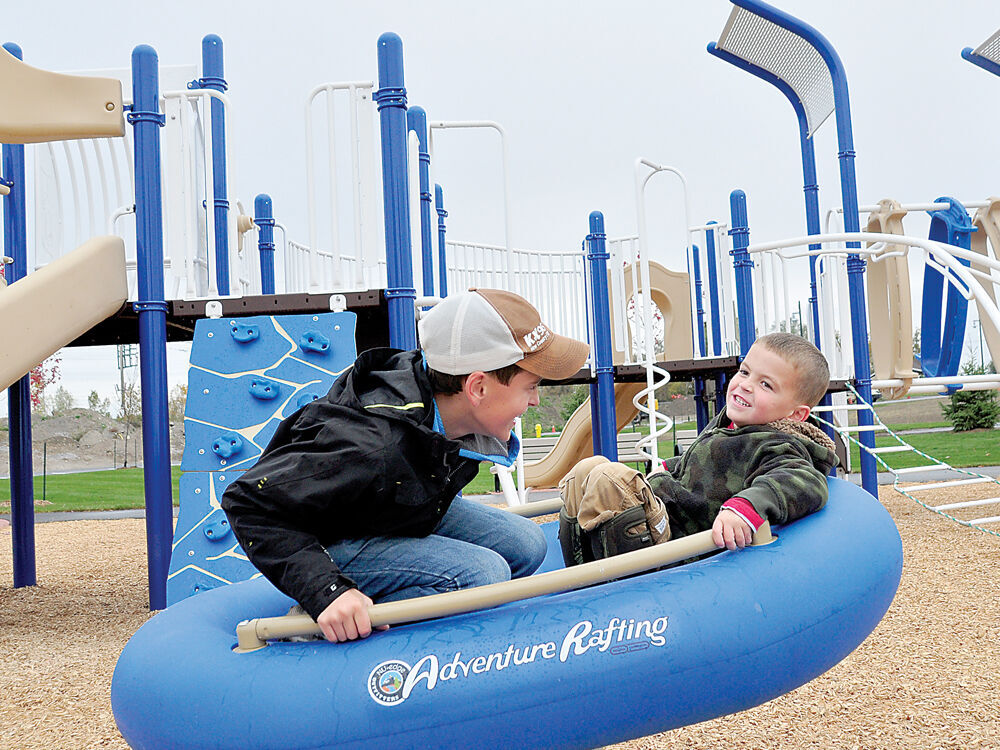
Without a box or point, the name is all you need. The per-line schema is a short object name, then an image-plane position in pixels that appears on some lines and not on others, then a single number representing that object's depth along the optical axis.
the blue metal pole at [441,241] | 7.63
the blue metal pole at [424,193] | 6.42
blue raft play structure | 1.50
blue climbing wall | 3.79
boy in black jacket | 1.58
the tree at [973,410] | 16.73
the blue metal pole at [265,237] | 7.44
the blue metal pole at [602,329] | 6.59
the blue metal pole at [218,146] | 5.45
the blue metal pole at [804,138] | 7.41
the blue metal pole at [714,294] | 8.55
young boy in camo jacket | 2.08
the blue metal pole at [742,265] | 6.18
